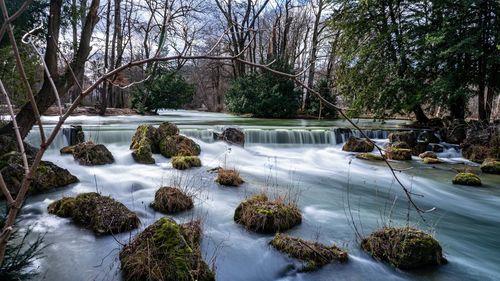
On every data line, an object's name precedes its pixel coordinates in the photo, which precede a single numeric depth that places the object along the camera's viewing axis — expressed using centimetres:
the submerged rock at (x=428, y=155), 1348
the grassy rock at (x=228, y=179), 888
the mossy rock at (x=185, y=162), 1038
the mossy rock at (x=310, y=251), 500
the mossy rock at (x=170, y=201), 675
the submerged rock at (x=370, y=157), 1297
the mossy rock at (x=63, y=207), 634
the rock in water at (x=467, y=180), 984
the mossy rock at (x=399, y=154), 1316
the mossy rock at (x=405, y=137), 1459
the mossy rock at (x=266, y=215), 604
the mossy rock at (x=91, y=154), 1016
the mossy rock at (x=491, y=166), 1133
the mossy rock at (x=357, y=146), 1476
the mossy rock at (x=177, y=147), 1170
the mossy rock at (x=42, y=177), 708
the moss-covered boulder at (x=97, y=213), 581
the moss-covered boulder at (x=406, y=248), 502
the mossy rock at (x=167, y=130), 1236
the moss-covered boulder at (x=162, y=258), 426
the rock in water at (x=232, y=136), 1440
